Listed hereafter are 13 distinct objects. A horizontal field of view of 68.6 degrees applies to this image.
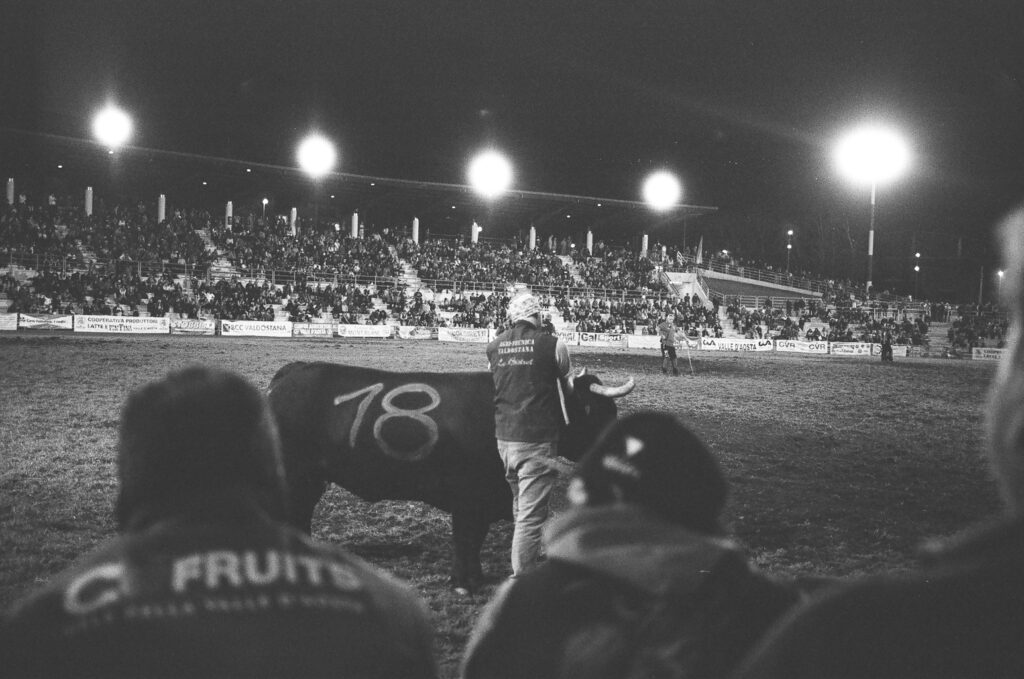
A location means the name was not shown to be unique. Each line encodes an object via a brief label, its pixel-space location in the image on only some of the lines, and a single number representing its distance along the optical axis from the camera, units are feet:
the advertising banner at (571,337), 131.13
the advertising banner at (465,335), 124.67
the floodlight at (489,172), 167.84
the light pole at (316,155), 153.69
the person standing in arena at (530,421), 16.76
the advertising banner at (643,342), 129.80
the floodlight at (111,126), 133.59
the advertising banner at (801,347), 130.52
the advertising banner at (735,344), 131.44
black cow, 18.75
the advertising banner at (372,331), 121.90
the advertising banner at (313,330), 116.88
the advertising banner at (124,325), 99.40
